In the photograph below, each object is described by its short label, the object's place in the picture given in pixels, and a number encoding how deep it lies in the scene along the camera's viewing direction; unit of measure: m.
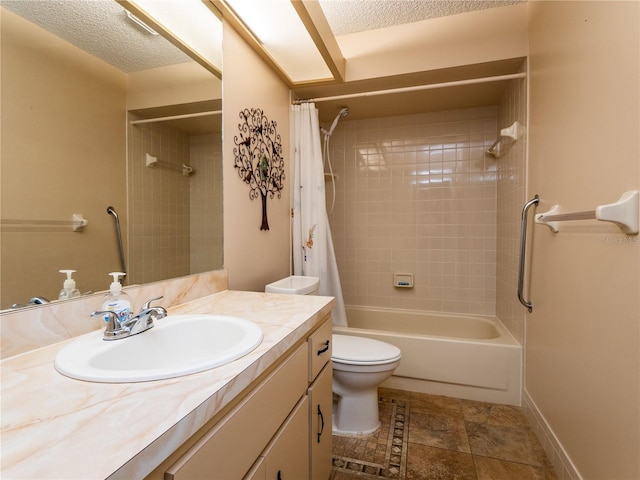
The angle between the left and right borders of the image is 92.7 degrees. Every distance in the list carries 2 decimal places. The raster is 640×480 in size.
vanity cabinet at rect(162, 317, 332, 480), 0.54
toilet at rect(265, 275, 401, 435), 1.57
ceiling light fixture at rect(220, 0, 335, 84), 1.44
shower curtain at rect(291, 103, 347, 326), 2.20
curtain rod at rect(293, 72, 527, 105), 1.86
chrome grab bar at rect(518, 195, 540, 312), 1.58
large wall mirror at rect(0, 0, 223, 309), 0.71
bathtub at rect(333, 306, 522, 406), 1.88
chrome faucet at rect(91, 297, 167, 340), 0.76
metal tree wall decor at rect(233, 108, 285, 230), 1.62
